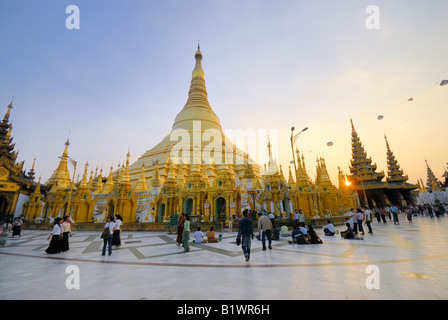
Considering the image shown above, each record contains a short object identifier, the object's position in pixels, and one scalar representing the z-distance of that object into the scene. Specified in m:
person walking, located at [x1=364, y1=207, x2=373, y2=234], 12.10
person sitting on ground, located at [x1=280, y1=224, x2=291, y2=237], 12.09
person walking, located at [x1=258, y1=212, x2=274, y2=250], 8.00
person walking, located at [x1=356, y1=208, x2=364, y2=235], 11.50
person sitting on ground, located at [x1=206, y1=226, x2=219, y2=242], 10.59
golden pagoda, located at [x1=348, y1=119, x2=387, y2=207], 46.31
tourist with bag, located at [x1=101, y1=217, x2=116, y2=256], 7.52
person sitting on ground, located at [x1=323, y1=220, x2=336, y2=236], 11.87
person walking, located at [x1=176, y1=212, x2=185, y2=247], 9.55
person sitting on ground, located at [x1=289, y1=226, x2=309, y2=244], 9.35
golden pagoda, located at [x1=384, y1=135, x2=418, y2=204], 46.34
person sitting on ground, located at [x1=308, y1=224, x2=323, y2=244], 9.39
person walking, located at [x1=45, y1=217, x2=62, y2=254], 8.05
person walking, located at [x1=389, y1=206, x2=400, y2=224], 17.75
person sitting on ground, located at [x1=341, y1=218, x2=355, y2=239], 10.52
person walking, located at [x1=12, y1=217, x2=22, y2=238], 14.36
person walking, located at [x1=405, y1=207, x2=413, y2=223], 19.33
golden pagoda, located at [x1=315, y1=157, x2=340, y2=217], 27.33
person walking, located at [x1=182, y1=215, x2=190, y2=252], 8.10
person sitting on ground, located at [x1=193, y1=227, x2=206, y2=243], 10.33
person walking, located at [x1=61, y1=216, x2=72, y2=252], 8.49
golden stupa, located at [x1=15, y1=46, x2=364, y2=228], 22.12
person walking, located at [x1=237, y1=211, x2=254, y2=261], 6.24
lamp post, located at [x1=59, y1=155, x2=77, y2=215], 25.48
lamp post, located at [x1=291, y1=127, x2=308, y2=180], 17.61
